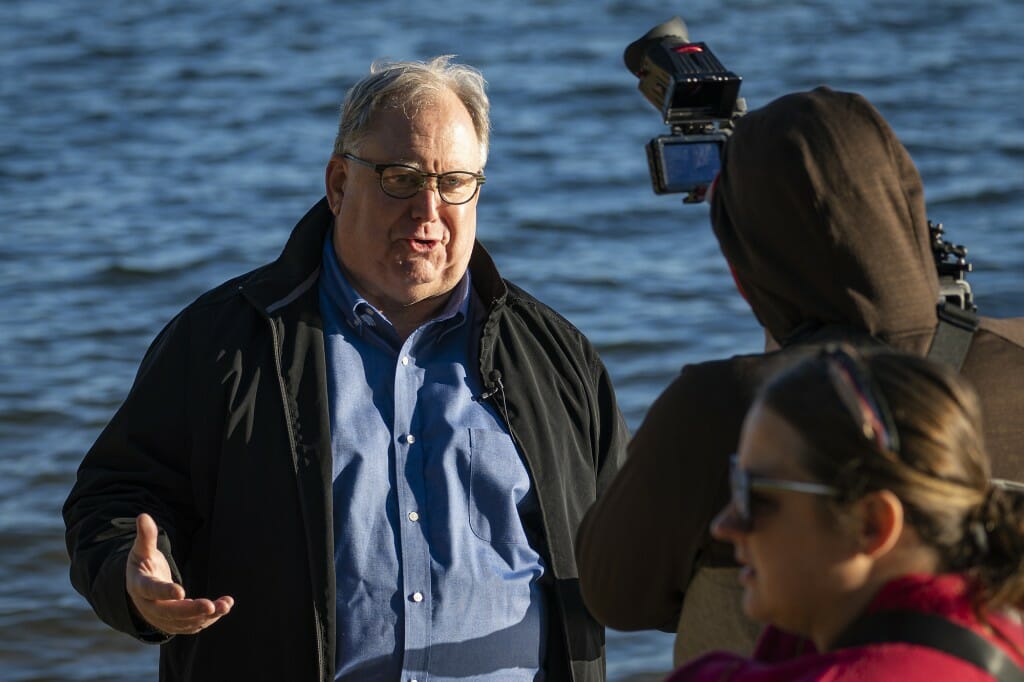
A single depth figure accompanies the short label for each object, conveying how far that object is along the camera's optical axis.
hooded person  3.94
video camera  4.34
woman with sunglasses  3.69
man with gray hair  4.37
